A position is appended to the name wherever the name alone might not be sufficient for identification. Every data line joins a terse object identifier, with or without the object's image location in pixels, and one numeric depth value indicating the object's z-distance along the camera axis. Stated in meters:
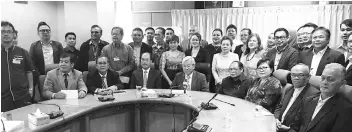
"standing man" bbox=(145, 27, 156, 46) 4.74
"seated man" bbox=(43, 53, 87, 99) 3.24
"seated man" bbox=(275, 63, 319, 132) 2.54
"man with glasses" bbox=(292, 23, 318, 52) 3.48
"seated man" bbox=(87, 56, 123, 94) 3.51
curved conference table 2.36
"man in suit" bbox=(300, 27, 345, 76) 2.86
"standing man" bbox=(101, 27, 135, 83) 4.09
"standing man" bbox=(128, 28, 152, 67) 4.27
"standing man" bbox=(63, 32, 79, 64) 4.19
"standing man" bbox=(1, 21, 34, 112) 3.28
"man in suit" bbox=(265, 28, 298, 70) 3.31
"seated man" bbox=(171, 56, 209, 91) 3.68
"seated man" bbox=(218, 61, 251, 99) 3.39
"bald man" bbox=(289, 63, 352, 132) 2.19
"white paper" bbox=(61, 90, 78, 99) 3.15
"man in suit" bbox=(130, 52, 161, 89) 3.85
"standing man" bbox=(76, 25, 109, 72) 4.28
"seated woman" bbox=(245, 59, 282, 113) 2.96
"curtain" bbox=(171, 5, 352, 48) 5.33
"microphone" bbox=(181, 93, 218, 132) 2.39
